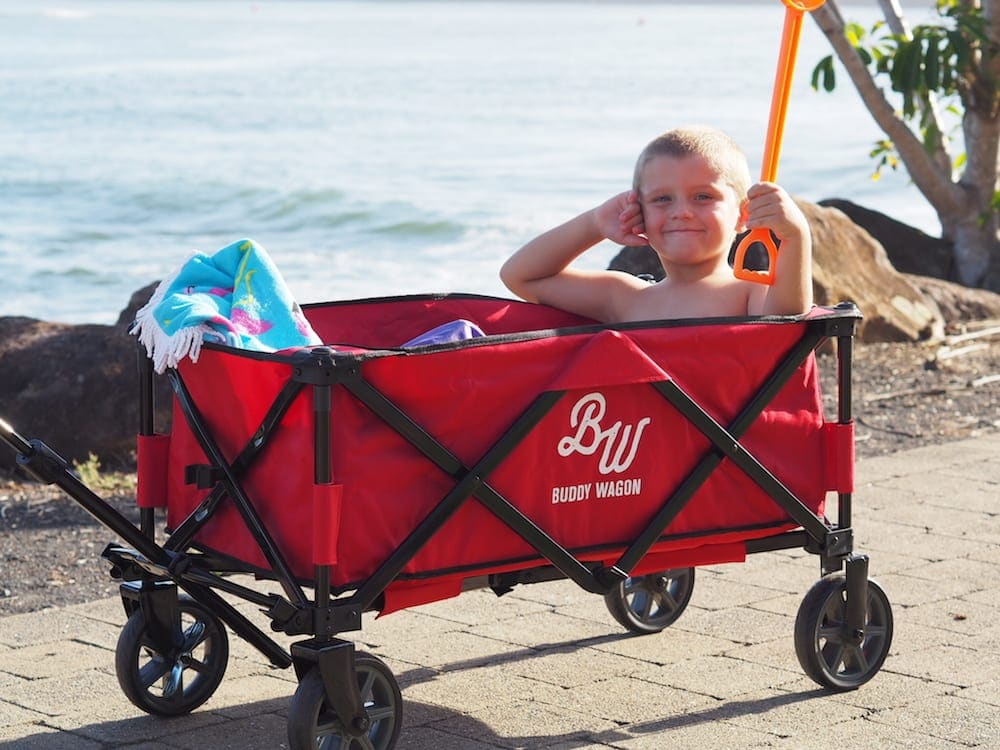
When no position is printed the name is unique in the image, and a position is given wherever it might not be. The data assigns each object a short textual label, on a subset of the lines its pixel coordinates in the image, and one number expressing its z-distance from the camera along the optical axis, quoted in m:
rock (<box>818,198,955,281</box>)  9.35
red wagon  2.70
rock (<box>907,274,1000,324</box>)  8.38
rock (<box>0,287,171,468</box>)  5.79
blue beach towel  2.89
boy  3.17
